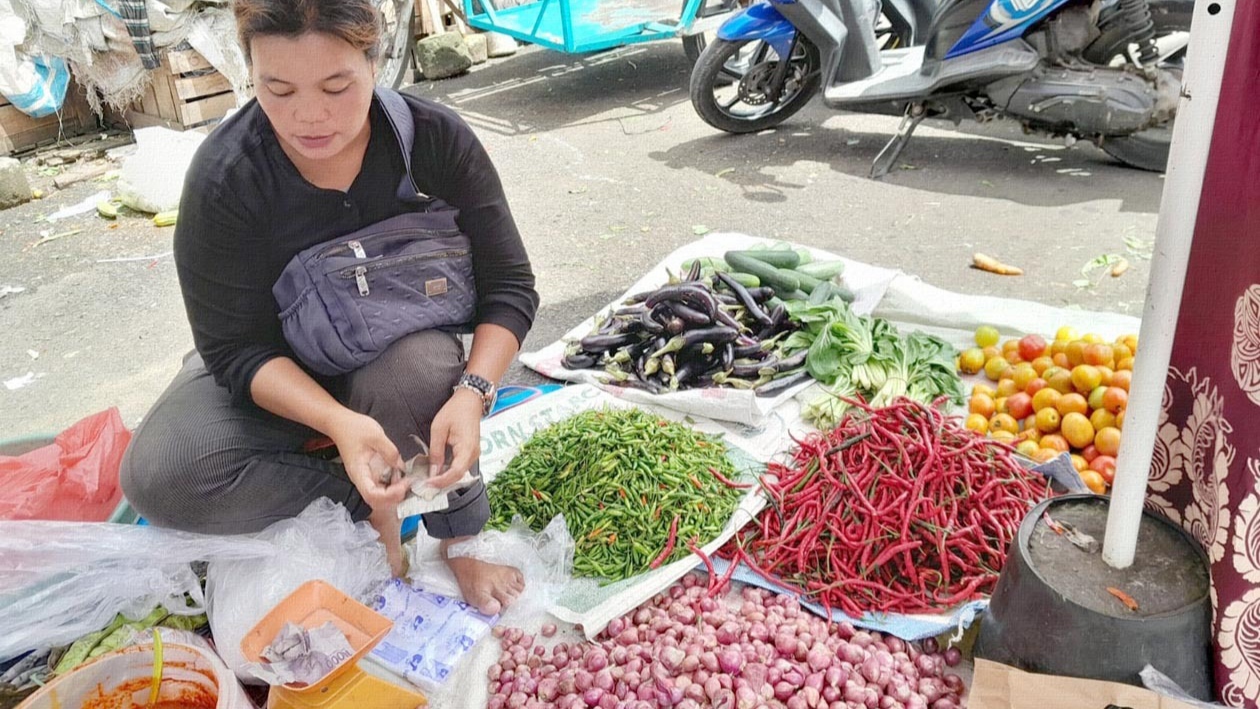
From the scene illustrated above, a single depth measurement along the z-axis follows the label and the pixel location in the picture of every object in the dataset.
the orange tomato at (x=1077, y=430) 2.67
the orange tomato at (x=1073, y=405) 2.72
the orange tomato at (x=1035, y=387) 2.85
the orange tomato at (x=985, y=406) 2.94
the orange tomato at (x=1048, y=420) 2.75
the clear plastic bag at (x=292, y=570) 2.08
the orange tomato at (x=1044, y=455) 2.64
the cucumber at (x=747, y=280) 3.62
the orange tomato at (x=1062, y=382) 2.81
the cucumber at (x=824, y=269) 3.77
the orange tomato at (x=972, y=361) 3.24
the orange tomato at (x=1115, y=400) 2.66
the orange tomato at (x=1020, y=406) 2.86
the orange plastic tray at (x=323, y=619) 1.84
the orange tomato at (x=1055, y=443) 2.71
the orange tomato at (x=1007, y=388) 2.99
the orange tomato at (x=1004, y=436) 2.70
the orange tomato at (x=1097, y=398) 2.71
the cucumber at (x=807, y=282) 3.63
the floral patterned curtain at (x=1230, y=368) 1.45
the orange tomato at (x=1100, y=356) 2.83
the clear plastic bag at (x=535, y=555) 2.38
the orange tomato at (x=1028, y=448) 2.66
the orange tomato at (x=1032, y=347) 3.08
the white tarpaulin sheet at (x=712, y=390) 2.97
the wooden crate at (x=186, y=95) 6.59
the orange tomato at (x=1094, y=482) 2.53
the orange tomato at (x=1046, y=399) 2.78
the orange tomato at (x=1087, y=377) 2.75
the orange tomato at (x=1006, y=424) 2.82
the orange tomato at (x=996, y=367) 3.13
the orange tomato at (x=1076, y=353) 2.91
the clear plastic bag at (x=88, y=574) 2.02
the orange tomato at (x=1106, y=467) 2.60
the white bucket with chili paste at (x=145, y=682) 1.80
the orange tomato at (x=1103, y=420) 2.67
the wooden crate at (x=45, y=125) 6.72
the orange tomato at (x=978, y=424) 2.86
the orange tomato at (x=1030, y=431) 2.78
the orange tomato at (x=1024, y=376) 2.93
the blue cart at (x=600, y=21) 6.78
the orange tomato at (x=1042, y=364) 2.97
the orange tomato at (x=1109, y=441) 2.62
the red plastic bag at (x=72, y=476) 2.33
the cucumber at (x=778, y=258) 3.77
